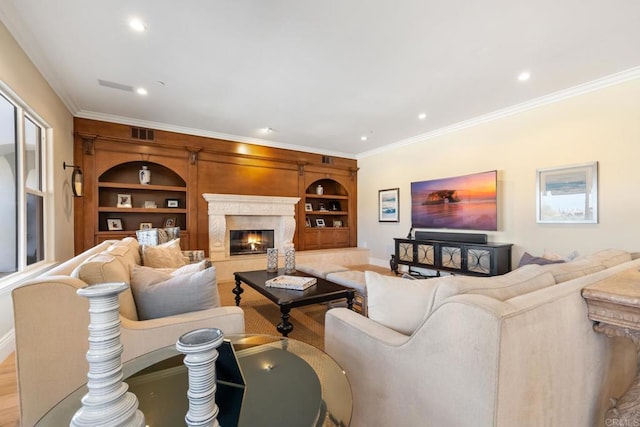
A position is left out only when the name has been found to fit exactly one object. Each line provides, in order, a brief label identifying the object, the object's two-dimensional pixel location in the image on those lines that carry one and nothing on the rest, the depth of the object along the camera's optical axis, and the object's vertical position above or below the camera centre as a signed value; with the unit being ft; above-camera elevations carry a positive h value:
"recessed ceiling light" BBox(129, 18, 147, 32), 7.45 +5.08
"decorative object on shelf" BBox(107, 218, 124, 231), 15.43 -0.63
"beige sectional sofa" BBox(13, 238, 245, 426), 3.87 -1.80
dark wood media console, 12.85 -2.22
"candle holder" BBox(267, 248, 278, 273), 11.27 -1.95
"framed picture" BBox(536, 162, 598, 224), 10.84 +0.66
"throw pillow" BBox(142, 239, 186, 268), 9.02 -1.47
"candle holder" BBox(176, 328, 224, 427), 2.24 -1.35
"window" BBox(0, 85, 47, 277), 8.23 +0.84
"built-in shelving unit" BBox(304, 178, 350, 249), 21.49 -0.35
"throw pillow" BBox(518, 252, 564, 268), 7.79 -1.45
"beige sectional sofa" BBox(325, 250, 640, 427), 2.78 -1.75
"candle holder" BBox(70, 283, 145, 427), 2.15 -1.28
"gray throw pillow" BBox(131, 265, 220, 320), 5.02 -1.45
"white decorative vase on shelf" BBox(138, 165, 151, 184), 16.17 +2.11
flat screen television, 13.87 +0.46
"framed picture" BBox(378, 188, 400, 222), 19.44 +0.45
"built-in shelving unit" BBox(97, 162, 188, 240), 15.29 +0.83
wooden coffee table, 7.50 -2.42
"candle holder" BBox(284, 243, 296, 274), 11.14 -1.92
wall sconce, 12.44 +1.47
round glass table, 2.85 -2.11
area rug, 8.68 -3.84
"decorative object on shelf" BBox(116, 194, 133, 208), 15.80 +0.71
